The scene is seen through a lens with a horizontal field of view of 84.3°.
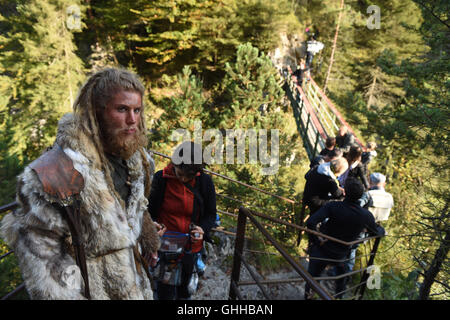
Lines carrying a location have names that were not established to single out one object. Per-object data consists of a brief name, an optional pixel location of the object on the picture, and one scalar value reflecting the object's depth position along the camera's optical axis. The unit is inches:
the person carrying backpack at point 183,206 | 77.4
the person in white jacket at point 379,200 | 148.7
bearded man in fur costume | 36.7
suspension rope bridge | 61.8
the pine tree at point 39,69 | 506.6
